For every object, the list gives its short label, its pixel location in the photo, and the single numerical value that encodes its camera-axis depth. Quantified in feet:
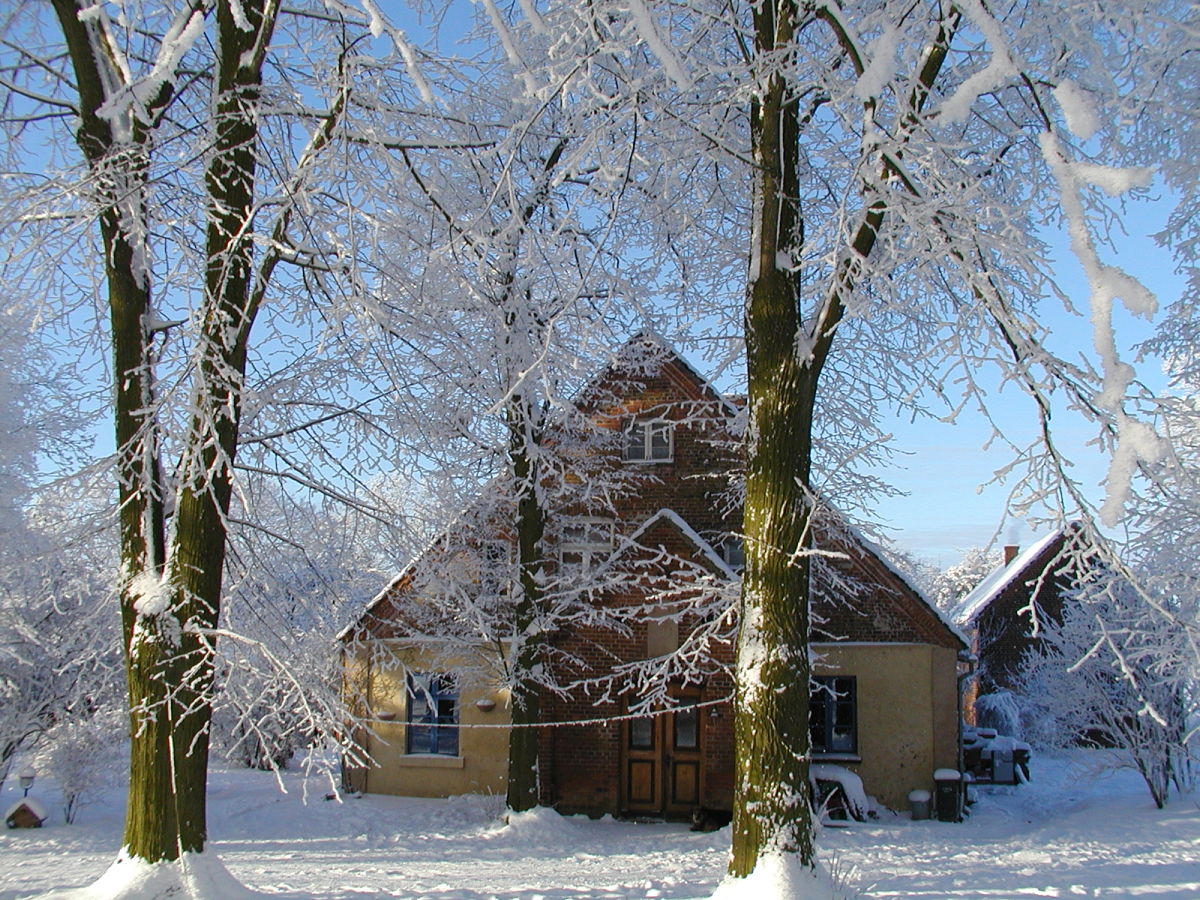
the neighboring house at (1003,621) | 98.99
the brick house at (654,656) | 51.85
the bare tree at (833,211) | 17.63
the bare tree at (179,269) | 20.40
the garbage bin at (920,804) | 51.44
